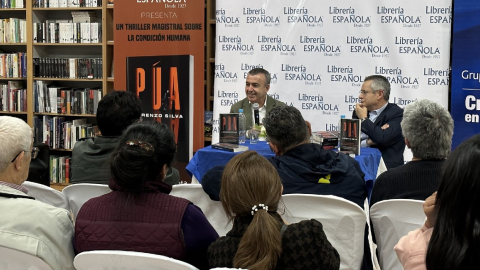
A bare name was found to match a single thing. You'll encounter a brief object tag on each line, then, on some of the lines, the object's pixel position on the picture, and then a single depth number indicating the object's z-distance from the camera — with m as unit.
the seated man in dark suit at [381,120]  4.43
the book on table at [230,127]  4.03
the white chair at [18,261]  1.78
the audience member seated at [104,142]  3.17
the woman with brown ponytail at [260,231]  1.61
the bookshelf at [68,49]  6.37
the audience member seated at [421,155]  2.50
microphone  4.77
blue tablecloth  3.76
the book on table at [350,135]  3.74
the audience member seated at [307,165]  2.71
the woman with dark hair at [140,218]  1.86
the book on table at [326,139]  3.93
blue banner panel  5.16
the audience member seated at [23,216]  1.80
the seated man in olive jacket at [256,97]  5.20
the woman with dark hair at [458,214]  1.10
